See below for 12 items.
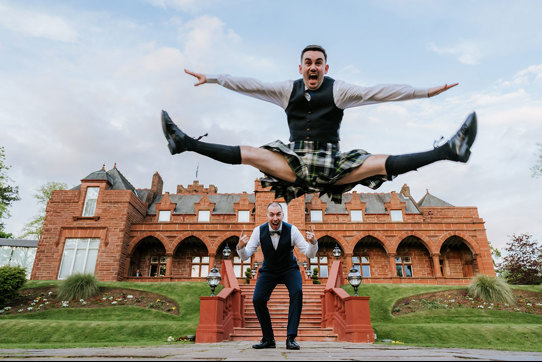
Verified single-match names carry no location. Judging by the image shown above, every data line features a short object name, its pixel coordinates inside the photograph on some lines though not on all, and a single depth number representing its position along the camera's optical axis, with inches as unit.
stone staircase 378.0
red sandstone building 914.7
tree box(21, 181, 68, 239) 1584.6
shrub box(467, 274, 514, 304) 590.9
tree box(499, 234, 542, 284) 940.6
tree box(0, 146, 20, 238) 1477.6
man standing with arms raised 183.3
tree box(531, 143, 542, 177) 1024.4
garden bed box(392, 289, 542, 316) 569.9
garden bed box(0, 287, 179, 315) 600.4
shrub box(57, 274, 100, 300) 641.6
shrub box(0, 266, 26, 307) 623.8
